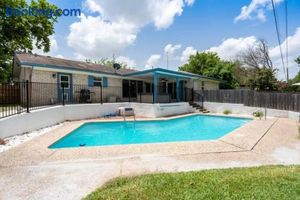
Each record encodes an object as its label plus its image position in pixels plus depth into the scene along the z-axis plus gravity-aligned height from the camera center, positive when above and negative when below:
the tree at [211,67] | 27.89 +4.92
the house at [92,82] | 13.12 +1.37
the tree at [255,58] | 34.94 +7.48
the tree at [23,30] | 17.61 +6.36
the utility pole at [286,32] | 10.33 +4.72
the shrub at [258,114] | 14.71 -1.19
